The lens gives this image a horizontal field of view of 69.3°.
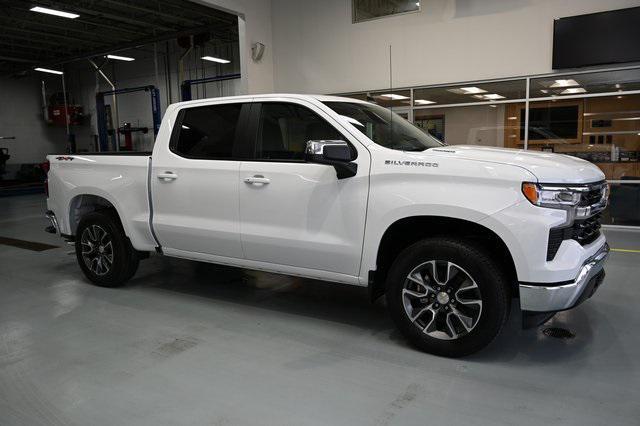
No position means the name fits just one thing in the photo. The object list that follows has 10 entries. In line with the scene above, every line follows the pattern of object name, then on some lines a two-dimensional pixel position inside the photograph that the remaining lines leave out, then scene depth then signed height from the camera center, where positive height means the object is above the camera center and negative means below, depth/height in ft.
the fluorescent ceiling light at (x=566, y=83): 27.66 +3.68
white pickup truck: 9.00 -1.36
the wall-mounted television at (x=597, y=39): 24.89 +5.79
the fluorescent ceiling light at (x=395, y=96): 33.11 +3.73
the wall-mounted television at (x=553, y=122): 29.22 +1.44
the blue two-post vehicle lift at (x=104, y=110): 53.19 +5.55
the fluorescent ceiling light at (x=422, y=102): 32.20 +3.20
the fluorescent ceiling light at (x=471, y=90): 30.50 +3.74
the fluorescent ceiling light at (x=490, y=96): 30.24 +3.26
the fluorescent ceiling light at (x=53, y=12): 38.99 +12.44
